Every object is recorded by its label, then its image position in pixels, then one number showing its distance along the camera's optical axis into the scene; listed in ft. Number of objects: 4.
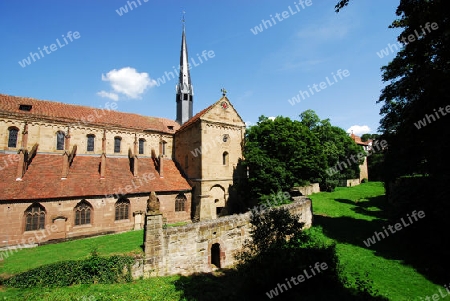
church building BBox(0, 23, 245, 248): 54.34
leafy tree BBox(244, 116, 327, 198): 71.61
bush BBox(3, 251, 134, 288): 31.91
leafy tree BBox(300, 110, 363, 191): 110.42
